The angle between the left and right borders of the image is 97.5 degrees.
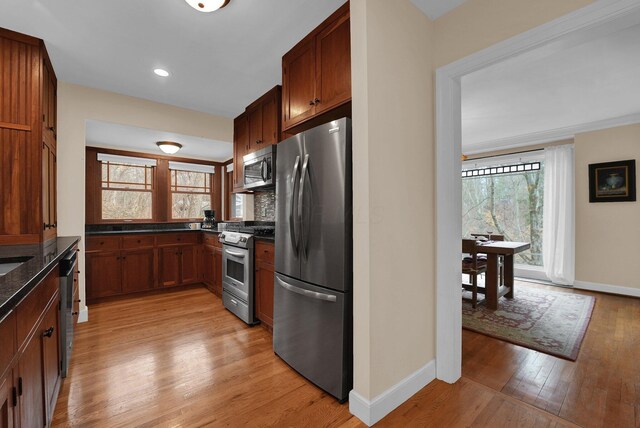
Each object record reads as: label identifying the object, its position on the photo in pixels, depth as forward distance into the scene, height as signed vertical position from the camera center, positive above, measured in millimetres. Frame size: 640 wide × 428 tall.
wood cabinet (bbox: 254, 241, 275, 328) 2660 -651
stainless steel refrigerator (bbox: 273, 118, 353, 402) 1731 -294
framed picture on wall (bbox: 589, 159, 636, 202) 3938 +453
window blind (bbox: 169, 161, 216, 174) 5359 +945
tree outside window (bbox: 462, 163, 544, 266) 5113 +120
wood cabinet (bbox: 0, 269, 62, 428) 871 -564
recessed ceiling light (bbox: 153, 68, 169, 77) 2779 +1437
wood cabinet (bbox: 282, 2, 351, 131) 1916 +1094
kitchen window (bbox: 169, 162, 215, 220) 5406 +507
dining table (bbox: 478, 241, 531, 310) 3392 -657
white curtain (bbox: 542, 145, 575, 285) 4477 -36
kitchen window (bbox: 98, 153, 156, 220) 4773 +494
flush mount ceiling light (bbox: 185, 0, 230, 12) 1803 +1371
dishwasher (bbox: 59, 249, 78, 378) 1765 -607
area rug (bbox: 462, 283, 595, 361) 2555 -1185
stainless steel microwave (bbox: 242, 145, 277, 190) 2998 +521
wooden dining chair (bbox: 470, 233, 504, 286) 4055 -669
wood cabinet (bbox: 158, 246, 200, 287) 4277 -793
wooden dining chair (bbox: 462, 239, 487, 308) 3463 -687
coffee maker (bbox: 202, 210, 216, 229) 5071 -83
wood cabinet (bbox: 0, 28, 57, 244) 2189 +618
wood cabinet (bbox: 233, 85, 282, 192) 3131 +1078
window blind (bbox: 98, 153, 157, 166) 4676 +961
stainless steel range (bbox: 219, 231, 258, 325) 2912 -675
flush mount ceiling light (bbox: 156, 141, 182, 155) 4363 +1087
